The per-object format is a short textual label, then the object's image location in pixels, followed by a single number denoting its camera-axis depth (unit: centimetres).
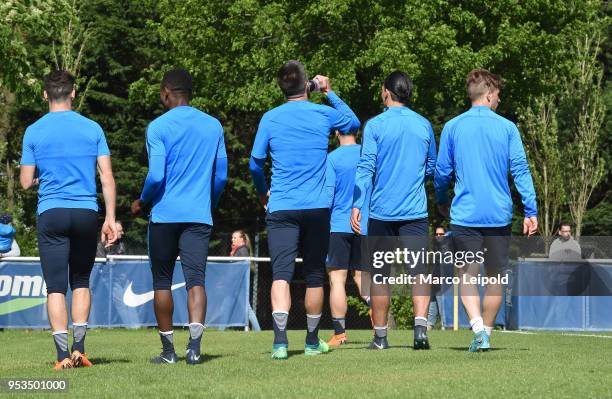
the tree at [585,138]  3703
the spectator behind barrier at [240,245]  2323
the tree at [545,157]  3628
